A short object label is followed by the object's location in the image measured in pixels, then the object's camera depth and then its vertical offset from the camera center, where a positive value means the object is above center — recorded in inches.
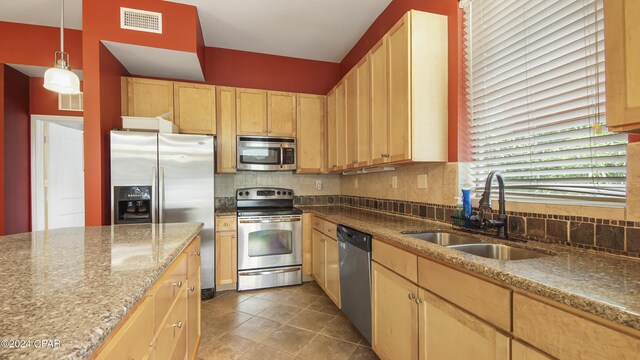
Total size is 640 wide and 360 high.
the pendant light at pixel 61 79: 70.0 +28.0
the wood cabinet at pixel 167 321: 27.9 -19.8
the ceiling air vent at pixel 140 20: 96.5 +60.0
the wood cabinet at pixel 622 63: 31.4 +13.9
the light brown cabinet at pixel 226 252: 118.3 -31.5
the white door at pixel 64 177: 133.2 +3.6
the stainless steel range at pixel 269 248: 120.2 -30.9
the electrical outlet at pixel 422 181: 86.2 -0.4
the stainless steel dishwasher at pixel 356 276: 75.2 -29.5
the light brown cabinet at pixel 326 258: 98.7 -31.5
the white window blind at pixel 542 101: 47.6 +16.8
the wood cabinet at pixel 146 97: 115.9 +38.0
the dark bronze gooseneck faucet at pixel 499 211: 58.3 -7.1
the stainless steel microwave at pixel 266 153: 130.3 +14.1
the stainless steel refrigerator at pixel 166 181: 97.6 +0.7
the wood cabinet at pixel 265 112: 132.4 +35.1
